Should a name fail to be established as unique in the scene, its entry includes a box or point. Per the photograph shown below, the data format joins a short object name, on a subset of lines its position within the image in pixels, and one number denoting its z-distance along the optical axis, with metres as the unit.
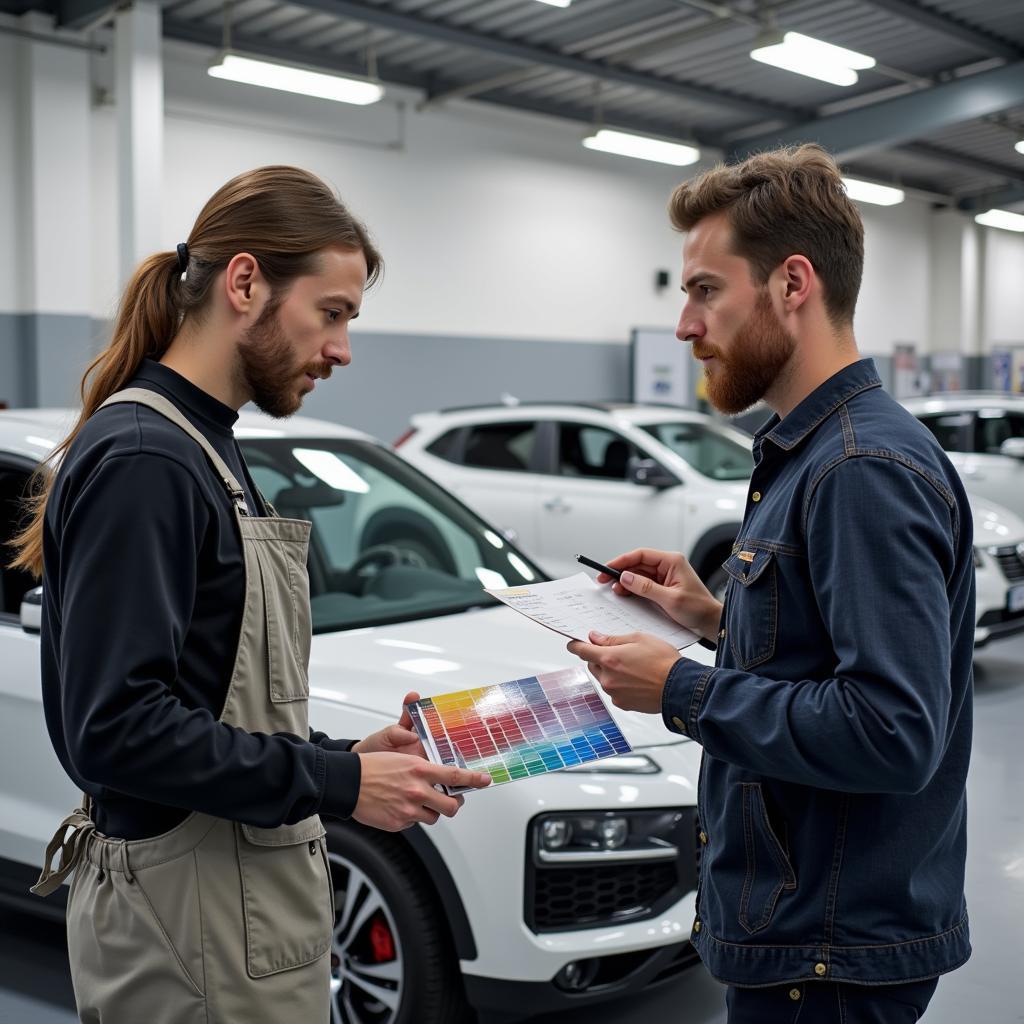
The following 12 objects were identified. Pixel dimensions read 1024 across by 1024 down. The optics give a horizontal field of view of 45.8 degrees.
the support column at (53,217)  9.62
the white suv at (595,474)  7.32
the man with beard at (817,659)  1.40
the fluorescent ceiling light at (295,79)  9.55
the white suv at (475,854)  2.63
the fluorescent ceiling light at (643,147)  12.29
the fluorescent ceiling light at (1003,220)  17.72
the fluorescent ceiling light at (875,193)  14.91
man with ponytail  1.41
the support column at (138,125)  9.34
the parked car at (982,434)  9.71
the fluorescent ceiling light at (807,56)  9.73
